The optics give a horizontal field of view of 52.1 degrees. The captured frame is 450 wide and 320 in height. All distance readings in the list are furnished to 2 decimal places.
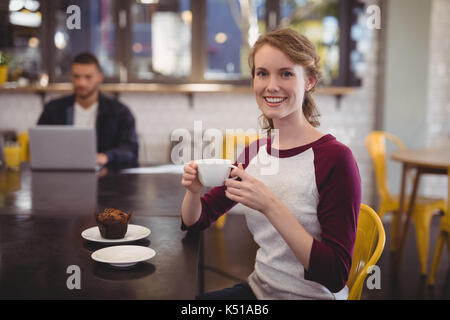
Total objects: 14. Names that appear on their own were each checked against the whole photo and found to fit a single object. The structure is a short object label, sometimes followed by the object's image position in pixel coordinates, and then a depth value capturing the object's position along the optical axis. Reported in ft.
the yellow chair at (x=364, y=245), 3.66
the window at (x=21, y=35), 13.76
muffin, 3.74
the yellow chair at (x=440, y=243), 8.90
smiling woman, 3.44
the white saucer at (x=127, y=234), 3.72
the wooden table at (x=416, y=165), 9.05
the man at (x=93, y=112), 9.32
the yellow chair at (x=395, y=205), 9.53
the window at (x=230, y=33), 13.94
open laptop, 6.90
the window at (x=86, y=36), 13.85
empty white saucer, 3.22
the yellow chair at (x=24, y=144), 11.51
